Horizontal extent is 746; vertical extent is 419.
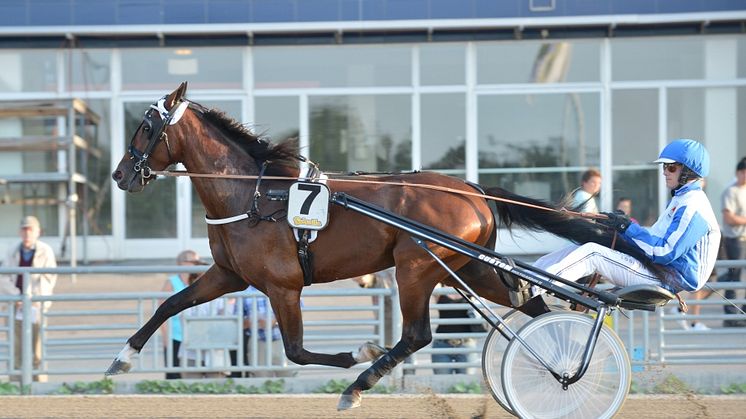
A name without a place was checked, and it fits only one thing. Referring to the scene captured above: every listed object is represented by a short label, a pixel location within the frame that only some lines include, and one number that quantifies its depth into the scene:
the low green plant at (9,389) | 14.53
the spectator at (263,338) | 14.95
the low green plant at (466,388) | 14.39
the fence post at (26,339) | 14.58
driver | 10.50
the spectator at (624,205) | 19.11
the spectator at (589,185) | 14.58
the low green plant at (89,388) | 14.60
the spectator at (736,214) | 20.03
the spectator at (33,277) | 15.00
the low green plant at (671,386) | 13.91
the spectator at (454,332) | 15.22
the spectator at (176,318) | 15.03
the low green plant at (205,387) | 14.50
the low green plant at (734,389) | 14.22
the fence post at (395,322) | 14.83
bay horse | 11.02
